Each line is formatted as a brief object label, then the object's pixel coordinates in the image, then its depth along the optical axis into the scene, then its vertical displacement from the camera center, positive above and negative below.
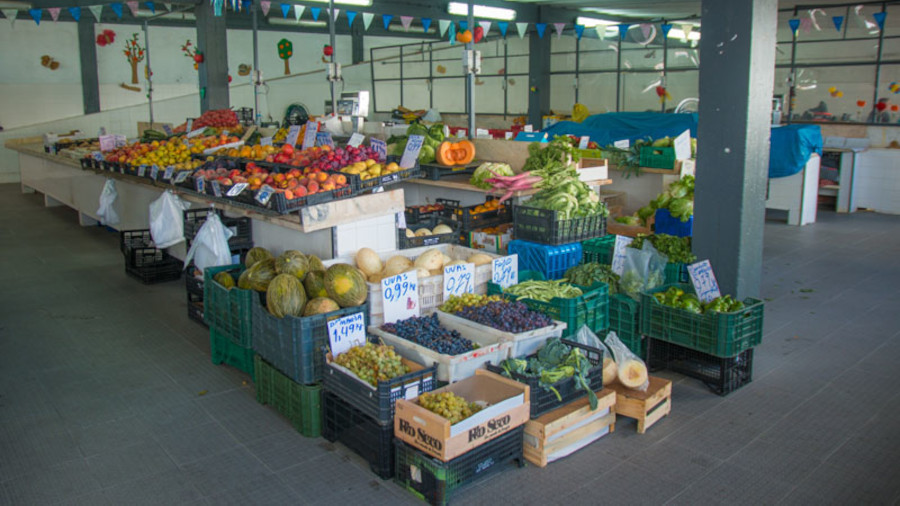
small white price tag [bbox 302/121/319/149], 7.81 +0.00
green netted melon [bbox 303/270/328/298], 4.26 -0.92
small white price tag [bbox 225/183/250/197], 5.50 -0.44
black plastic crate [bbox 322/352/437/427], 3.38 -1.28
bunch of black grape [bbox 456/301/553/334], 3.99 -1.07
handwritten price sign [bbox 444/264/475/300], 4.42 -0.93
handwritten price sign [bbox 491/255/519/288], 4.71 -0.93
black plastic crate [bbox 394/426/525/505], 3.15 -1.55
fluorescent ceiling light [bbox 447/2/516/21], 14.37 +2.56
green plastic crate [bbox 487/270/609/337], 4.35 -1.10
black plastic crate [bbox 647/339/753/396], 4.40 -1.53
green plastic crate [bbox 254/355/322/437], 3.87 -1.52
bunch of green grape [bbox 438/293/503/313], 4.31 -1.04
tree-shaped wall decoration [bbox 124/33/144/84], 17.86 +2.08
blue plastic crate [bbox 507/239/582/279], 5.31 -0.95
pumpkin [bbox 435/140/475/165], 6.85 -0.19
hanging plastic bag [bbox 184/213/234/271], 5.65 -0.90
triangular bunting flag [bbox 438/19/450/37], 14.41 +2.27
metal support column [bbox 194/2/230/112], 12.10 +1.34
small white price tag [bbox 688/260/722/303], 4.56 -0.96
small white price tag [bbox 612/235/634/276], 5.12 -0.90
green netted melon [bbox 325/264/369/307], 4.05 -0.89
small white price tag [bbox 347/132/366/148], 7.26 -0.06
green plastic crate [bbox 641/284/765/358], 4.24 -1.21
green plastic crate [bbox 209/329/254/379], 4.67 -1.52
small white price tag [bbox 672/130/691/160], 7.66 -0.13
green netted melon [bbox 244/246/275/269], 5.16 -0.91
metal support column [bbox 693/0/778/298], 4.72 -0.01
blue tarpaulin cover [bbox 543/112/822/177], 9.92 -0.02
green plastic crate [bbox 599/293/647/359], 4.75 -1.28
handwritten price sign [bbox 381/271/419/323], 4.11 -0.97
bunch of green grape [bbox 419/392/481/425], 3.22 -1.28
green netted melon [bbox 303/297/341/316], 3.97 -0.98
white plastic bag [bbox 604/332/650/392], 3.99 -1.36
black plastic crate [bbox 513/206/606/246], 5.36 -0.73
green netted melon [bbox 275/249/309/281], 4.48 -0.84
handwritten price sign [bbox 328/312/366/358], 3.83 -1.10
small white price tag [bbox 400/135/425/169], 6.11 -0.16
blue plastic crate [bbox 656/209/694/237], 6.81 -0.90
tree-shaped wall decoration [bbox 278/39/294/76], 20.47 +2.48
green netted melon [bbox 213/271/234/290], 4.90 -1.02
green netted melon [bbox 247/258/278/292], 4.46 -0.91
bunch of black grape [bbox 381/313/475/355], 3.82 -1.14
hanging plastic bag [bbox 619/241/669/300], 4.84 -0.95
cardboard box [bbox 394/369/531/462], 3.11 -1.33
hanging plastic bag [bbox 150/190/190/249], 6.86 -0.86
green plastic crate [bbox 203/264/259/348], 4.45 -1.17
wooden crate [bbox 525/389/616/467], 3.50 -1.51
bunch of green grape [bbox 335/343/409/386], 3.55 -1.19
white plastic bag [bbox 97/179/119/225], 9.05 -0.89
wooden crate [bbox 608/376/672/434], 3.87 -1.51
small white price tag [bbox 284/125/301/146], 8.23 -0.03
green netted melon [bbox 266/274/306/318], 4.07 -0.95
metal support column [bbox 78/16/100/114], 17.05 +1.65
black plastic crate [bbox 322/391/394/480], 3.44 -1.55
